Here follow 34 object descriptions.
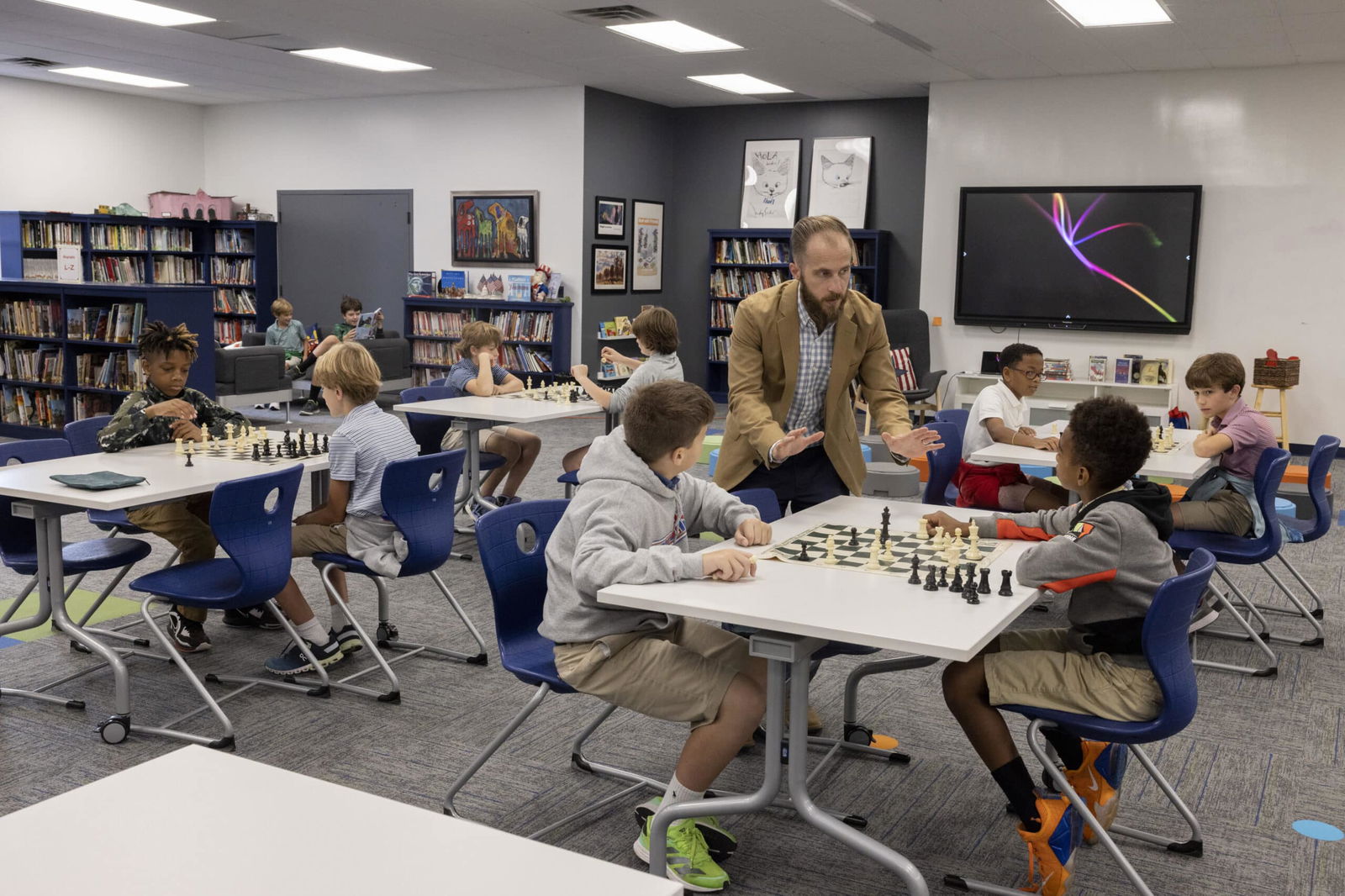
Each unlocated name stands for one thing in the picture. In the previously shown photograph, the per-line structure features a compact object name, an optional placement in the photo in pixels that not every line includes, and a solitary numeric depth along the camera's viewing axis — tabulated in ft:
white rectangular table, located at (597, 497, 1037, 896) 7.23
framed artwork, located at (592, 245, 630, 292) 38.75
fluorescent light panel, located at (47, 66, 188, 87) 37.42
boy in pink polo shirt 14.83
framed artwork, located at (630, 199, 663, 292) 40.78
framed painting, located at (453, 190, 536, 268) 38.73
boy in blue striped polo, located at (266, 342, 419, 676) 12.87
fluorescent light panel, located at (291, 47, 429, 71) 32.96
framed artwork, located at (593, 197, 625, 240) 38.34
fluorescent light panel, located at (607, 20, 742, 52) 28.02
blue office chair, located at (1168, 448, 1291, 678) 14.25
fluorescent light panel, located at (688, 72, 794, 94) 35.27
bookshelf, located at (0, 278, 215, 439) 29.63
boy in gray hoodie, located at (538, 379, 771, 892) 8.32
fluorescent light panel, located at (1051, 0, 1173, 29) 24.70
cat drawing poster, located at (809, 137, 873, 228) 38.58
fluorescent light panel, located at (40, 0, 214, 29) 27.48
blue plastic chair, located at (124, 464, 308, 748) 11.15
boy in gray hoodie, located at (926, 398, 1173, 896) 8.36
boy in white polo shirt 16.19
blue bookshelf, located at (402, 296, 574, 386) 38.14
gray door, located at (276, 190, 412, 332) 41.83
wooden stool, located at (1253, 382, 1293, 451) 30.37
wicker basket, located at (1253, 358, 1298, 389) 29.89
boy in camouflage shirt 13.67
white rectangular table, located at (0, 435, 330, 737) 11.31
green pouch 11.55
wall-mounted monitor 32.27
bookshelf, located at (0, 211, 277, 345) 39.04
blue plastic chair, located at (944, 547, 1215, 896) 7.97
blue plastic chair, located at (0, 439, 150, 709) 12.56
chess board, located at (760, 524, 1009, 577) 9.09
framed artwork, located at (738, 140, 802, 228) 39.63
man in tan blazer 11.54
